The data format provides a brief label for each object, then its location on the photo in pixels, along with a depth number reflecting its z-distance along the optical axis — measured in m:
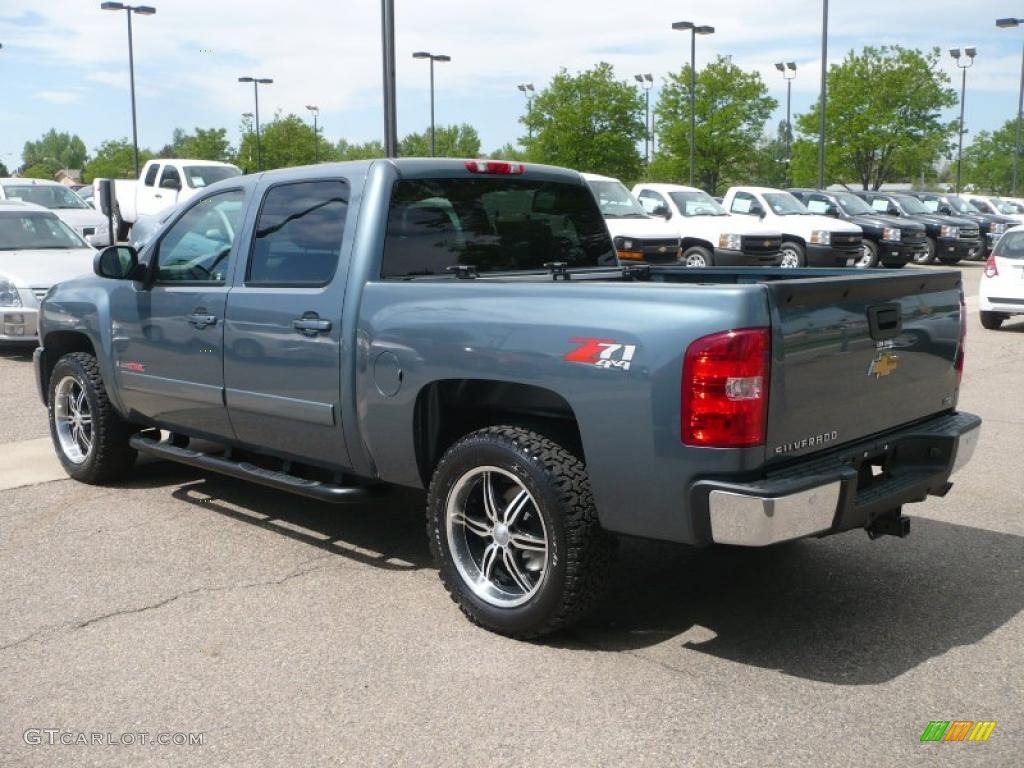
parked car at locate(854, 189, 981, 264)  27.61
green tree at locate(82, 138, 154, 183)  77.12
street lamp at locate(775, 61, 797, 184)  56.31
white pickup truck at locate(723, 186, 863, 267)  22.88
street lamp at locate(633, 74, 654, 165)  56.31
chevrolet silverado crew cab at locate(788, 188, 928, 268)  24.78
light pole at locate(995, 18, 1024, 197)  40.78
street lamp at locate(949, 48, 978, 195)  49.88
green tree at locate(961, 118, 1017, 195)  85.88
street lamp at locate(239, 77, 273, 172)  53.22
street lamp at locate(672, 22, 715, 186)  43.12
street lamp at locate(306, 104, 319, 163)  63.56
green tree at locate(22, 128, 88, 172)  175.25
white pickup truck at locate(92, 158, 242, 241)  24.14
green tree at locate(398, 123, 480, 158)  75.06
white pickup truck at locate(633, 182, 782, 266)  20.88
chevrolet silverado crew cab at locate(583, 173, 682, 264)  18.95
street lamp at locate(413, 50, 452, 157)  45.06
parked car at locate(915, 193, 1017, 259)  31.05
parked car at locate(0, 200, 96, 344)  12.04
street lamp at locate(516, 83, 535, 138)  56.41
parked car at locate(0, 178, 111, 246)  20.21
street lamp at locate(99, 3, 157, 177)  40.16
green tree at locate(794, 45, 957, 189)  54.16
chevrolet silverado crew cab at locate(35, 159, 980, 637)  3.84
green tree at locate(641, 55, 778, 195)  54.81
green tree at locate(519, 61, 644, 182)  54.09
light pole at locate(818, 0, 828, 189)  35.72
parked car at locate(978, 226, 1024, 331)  15.12
